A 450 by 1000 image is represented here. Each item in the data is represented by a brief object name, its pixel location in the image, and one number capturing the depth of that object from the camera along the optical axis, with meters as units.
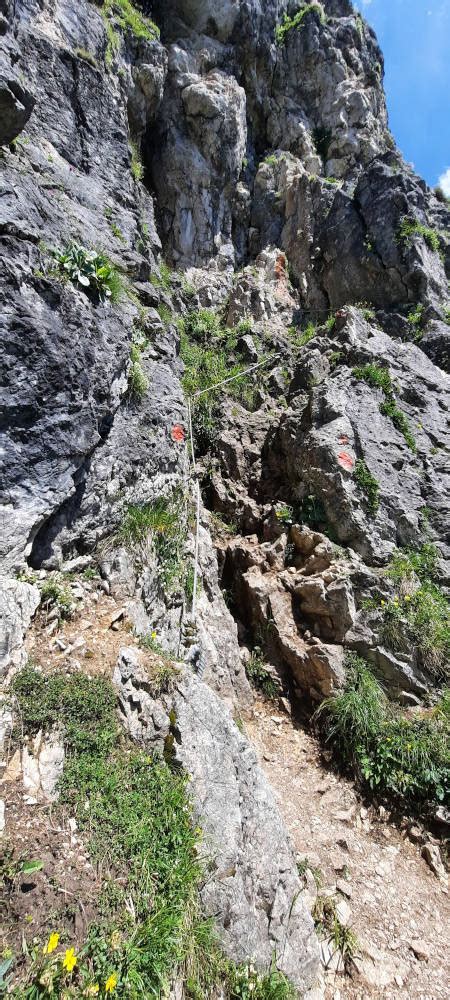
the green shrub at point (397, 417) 9.48
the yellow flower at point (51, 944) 2.40
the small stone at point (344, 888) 4.57
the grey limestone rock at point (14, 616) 3.63
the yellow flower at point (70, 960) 2.36
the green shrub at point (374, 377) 9.78
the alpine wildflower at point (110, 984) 2.41
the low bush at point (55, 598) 4.34
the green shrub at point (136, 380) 6.80
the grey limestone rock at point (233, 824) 3.46
